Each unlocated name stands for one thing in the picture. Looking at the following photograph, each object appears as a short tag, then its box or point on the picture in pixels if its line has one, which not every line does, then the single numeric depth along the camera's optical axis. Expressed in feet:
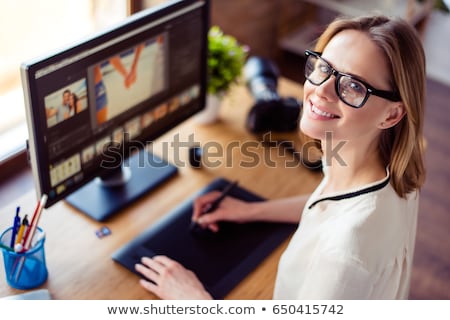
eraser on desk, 4.84
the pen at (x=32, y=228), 4.12
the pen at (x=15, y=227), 4.11
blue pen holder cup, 4.18
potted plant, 5.85
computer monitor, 4.13
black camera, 6.02
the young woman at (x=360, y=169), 3.70
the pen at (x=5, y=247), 4.09
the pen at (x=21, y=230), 4.14
